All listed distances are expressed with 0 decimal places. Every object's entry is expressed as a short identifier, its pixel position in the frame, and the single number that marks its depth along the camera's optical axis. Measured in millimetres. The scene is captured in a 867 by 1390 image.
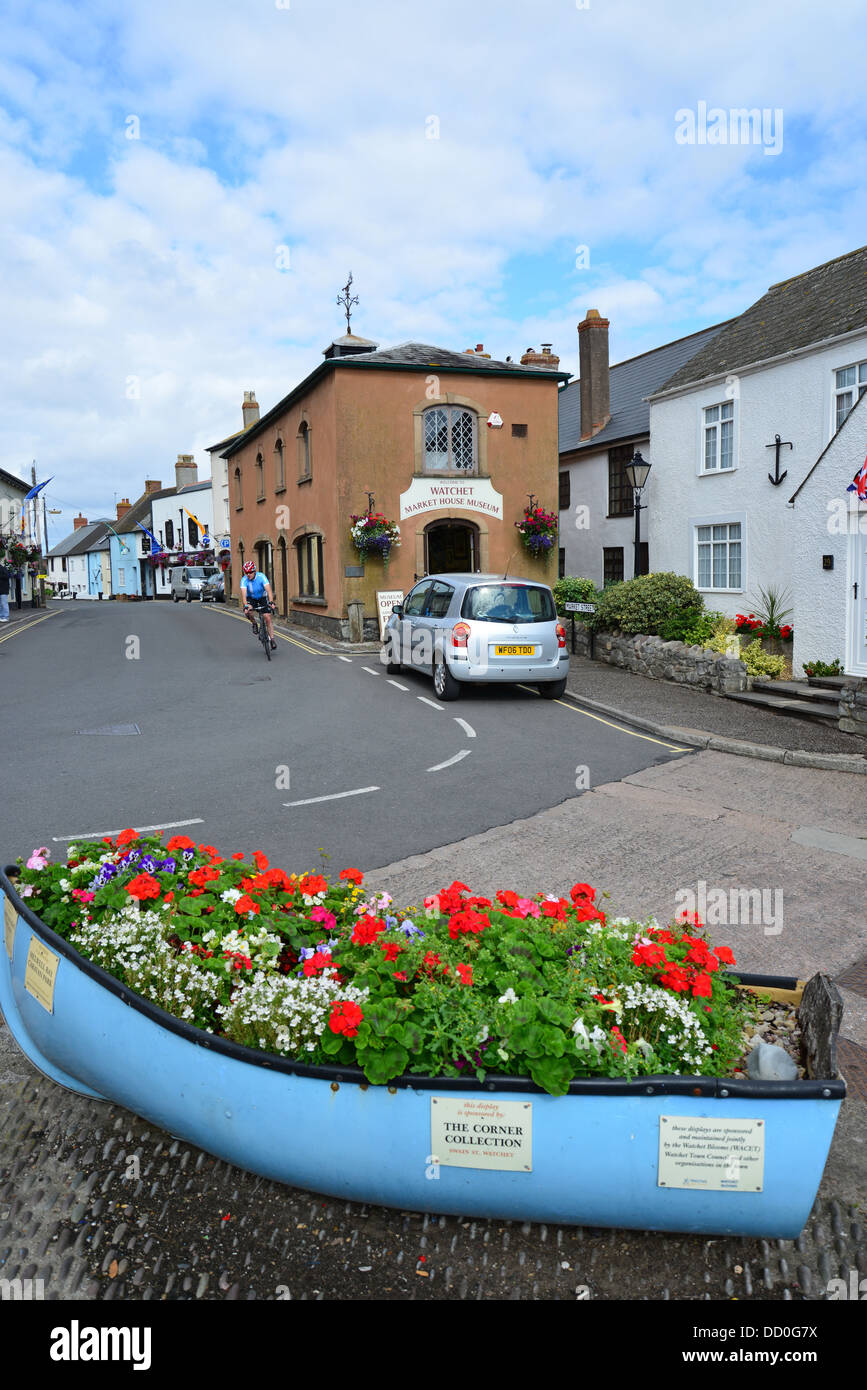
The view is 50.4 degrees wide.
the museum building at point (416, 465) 21734
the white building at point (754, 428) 16734
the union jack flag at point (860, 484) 12875
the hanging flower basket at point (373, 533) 21328
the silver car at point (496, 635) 13430
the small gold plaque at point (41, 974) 3436
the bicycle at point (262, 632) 18578
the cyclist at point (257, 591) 18594
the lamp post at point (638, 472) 17703
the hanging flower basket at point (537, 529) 23172
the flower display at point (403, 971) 2791
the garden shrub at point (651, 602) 17312
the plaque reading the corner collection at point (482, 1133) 2678
